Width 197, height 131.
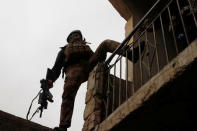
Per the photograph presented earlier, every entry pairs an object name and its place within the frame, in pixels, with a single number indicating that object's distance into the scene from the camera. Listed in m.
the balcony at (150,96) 3.34
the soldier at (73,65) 5.30
